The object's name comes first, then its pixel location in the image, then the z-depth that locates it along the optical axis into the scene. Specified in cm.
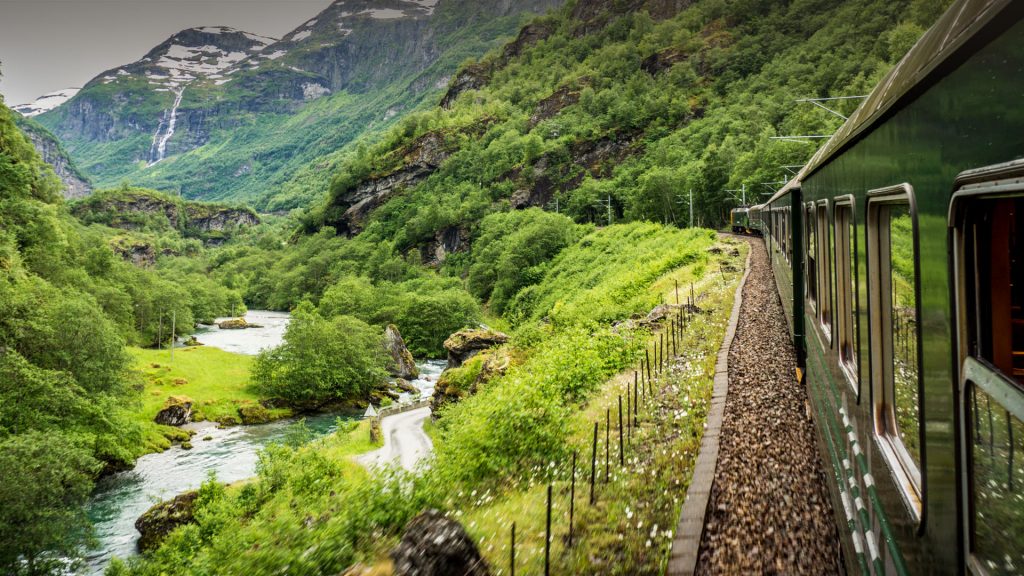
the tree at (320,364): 4588
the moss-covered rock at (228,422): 4062
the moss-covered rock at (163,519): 2306
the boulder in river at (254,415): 4197
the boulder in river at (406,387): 5075
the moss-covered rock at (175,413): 3891
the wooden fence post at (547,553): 545
